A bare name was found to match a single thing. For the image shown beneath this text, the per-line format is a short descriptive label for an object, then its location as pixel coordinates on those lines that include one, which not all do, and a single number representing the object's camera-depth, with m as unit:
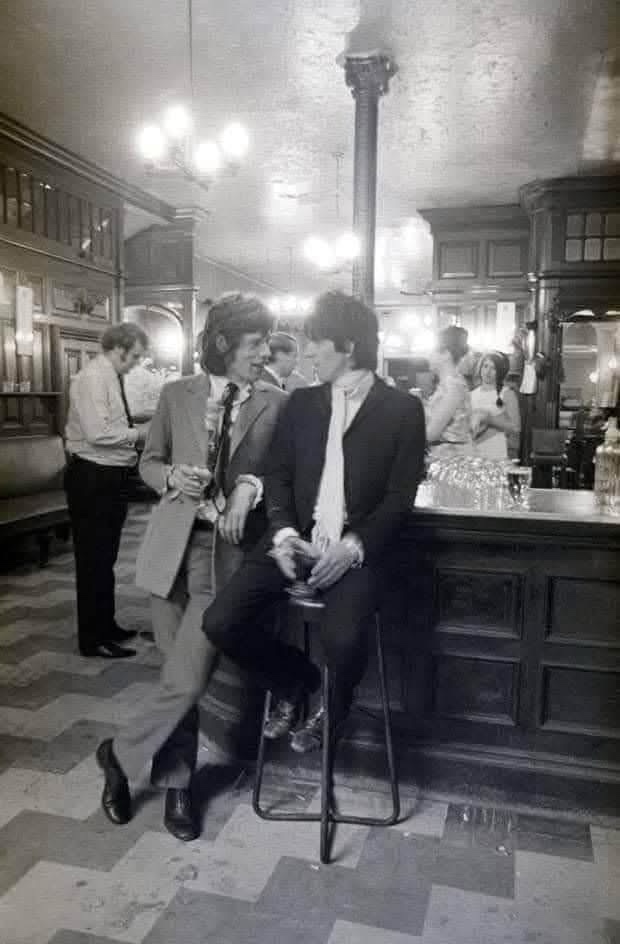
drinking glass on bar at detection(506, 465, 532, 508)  3.22
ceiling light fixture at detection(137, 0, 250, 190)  5.78
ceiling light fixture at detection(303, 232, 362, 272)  9.02
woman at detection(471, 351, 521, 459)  5.14
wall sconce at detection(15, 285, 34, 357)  7.88
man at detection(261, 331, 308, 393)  5.31
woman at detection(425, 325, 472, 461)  4.40
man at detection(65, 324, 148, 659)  4.54
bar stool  2.63
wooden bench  6.32
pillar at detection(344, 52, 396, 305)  5.30
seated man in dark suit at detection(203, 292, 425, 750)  2.63
